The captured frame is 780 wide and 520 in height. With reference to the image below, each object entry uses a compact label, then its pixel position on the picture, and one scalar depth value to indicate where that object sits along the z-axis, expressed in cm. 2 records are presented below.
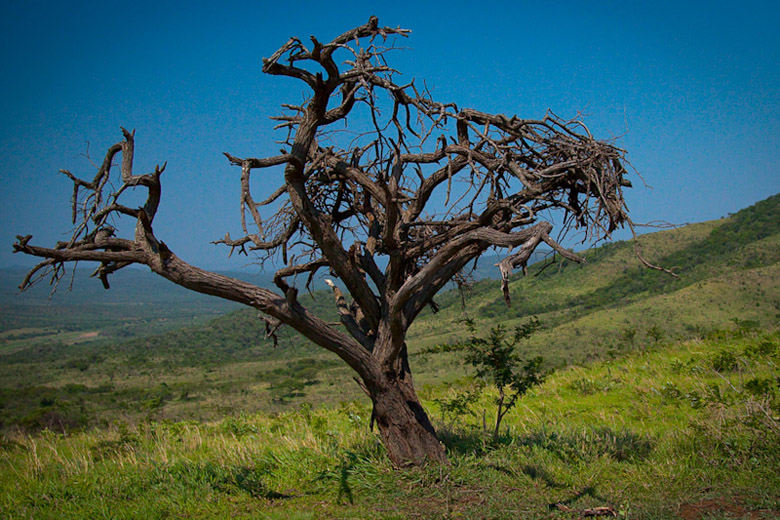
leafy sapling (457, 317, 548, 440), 602
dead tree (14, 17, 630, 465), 465
